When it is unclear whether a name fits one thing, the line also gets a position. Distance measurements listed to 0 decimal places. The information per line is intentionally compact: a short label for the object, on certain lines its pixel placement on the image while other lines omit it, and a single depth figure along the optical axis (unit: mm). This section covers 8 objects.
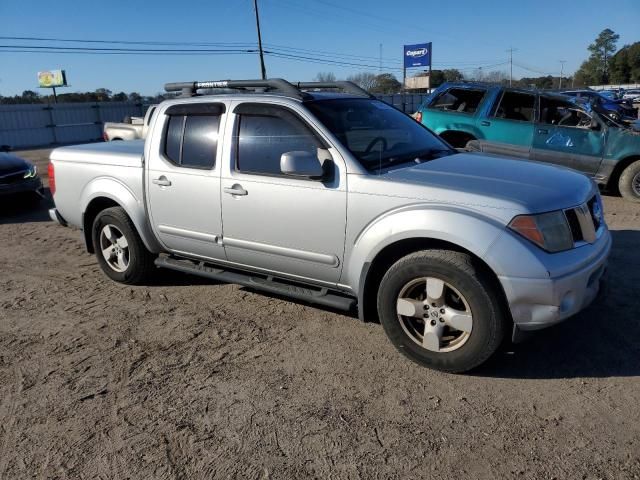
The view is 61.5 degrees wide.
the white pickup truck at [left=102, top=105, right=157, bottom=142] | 12141
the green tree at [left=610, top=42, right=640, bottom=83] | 86750
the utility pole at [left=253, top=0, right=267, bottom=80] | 39469
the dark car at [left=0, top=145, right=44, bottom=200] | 9242
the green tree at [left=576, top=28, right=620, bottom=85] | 99388
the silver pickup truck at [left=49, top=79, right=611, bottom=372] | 3215
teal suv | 8461
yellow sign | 57625
